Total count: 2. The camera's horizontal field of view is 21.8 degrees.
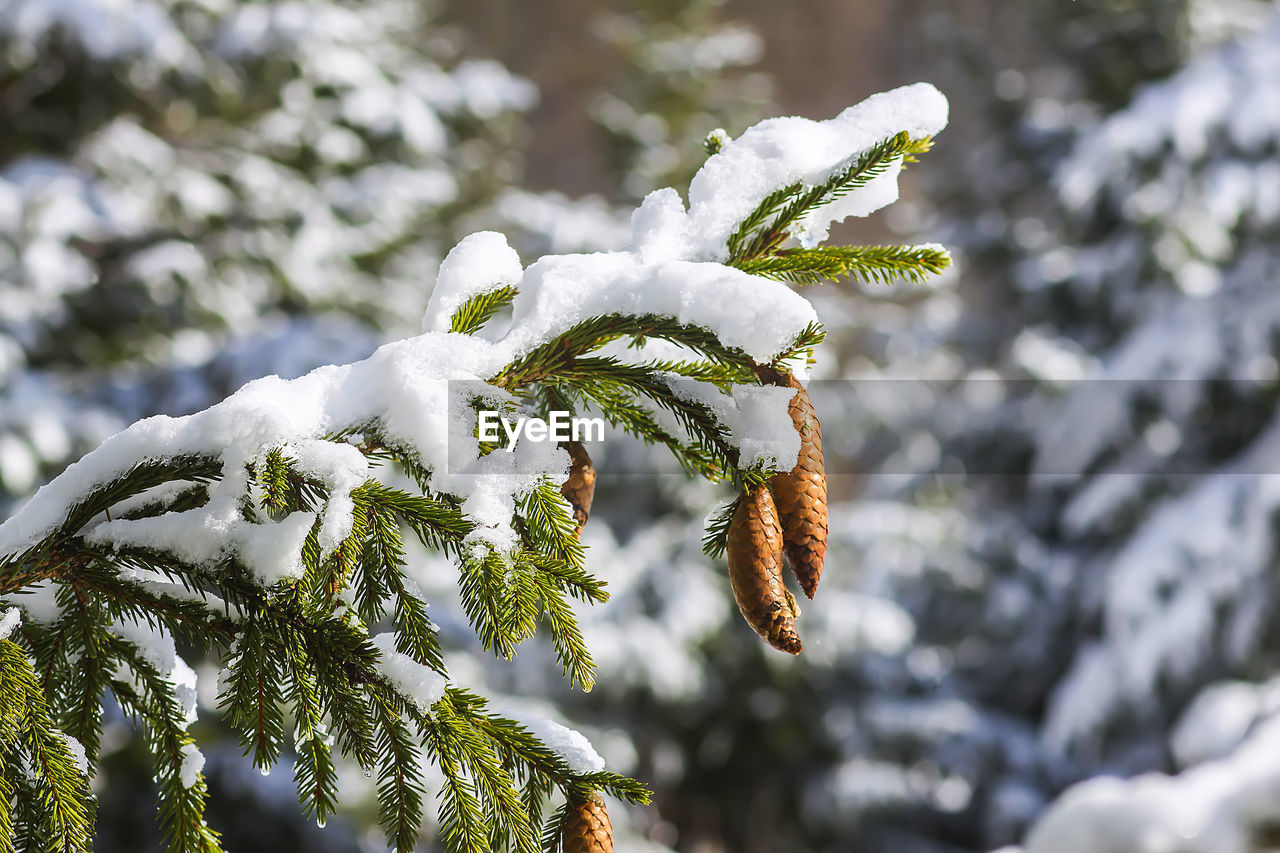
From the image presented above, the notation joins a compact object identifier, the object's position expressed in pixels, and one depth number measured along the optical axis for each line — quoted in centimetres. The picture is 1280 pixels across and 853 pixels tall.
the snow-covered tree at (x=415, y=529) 192
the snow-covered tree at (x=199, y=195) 664
